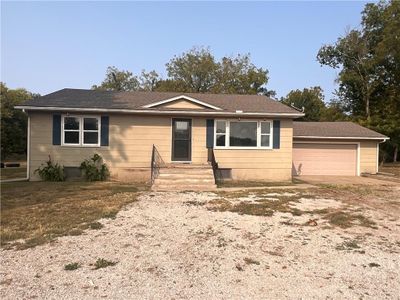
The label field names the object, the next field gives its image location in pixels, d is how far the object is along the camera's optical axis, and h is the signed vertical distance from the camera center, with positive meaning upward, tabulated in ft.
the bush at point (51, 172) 45.85 -4.03
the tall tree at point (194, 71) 134.62 +28.63
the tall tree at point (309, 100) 155.06 +21.90
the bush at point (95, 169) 46.39 -3.57
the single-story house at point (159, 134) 46.96 +1.35
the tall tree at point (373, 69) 94.48 +23.52
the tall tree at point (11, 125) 113.51 +5.34
